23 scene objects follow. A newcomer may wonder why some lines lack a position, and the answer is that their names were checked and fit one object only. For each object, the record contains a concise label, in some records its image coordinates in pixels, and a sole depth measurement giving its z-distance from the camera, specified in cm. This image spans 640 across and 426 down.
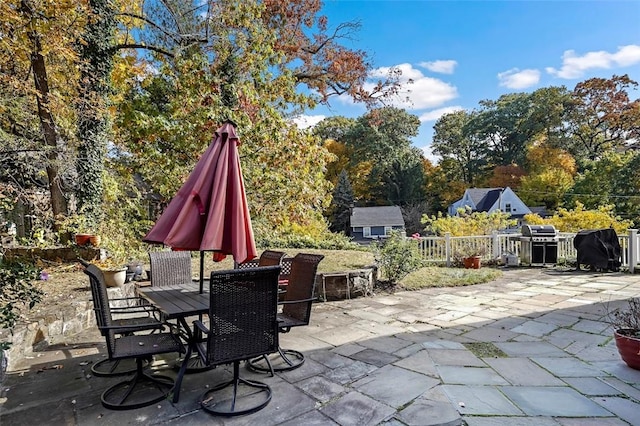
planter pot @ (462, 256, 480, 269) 909
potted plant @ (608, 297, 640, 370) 291
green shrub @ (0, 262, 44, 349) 279
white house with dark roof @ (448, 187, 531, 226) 2742
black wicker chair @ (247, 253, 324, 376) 306
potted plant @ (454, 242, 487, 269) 912
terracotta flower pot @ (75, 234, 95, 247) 604
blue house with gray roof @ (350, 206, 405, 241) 2861
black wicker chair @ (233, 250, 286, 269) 384
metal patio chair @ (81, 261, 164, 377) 245
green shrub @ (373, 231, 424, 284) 659
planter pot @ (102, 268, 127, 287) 476
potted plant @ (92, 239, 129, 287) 478
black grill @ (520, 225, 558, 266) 905
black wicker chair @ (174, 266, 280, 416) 226
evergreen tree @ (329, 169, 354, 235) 2986
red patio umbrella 275
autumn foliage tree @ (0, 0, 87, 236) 601
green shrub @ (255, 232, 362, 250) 991
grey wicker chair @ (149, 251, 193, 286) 392
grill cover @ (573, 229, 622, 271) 819
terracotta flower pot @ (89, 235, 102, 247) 606
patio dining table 260
